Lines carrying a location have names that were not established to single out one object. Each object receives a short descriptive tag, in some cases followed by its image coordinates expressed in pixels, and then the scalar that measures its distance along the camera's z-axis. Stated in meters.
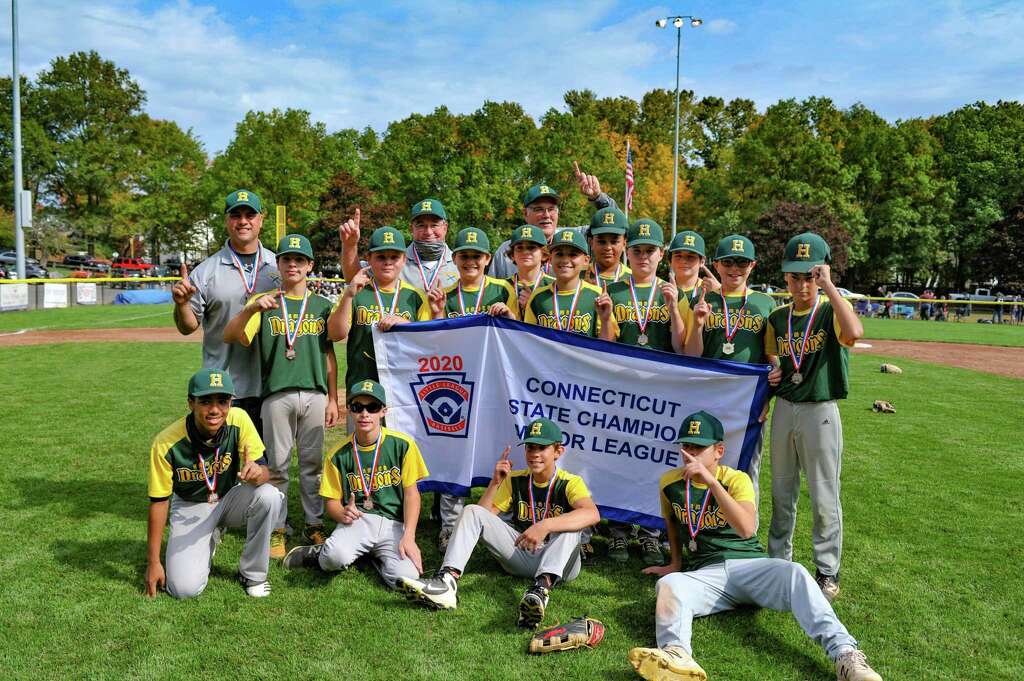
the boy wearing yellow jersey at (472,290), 6.33
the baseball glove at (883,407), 12.75
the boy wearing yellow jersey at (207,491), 5.12
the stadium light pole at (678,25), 36.09
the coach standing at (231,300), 6.26
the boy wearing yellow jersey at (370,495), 5.36
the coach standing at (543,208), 6.97
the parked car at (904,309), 44.28
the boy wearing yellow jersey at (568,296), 6.05
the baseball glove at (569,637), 4.36
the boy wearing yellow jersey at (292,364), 5.97
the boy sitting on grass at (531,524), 4.98
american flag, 27.30
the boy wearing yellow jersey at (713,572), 4.09
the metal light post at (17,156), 28.49
